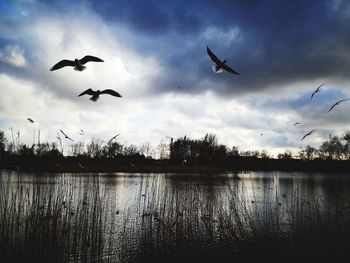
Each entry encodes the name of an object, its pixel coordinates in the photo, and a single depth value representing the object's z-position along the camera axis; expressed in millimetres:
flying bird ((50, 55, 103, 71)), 4212
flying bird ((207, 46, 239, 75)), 4445
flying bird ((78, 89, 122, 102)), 4325
